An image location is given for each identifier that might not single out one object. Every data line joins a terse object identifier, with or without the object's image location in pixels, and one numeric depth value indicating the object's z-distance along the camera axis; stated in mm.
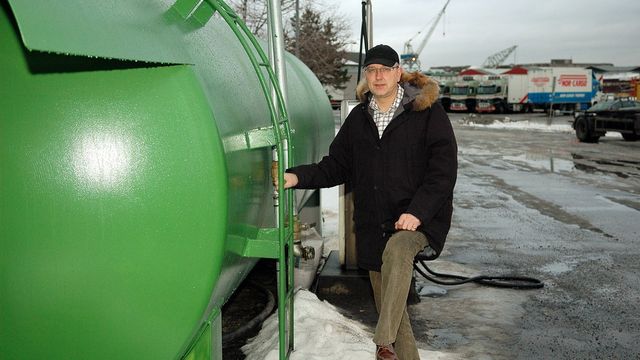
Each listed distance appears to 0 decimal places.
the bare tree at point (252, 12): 20253
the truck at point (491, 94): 49938
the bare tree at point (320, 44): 31266
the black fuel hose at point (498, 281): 6070
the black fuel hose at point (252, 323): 4695
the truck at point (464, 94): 51344
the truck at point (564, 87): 48031
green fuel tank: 2145
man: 3271
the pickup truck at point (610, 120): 21953
